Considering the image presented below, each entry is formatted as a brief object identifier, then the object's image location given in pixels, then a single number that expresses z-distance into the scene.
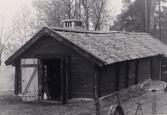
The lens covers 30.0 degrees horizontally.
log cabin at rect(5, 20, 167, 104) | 16.30
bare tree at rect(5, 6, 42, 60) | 42.73
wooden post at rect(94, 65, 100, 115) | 16.01
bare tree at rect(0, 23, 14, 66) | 42.74
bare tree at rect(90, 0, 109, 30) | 42.00
